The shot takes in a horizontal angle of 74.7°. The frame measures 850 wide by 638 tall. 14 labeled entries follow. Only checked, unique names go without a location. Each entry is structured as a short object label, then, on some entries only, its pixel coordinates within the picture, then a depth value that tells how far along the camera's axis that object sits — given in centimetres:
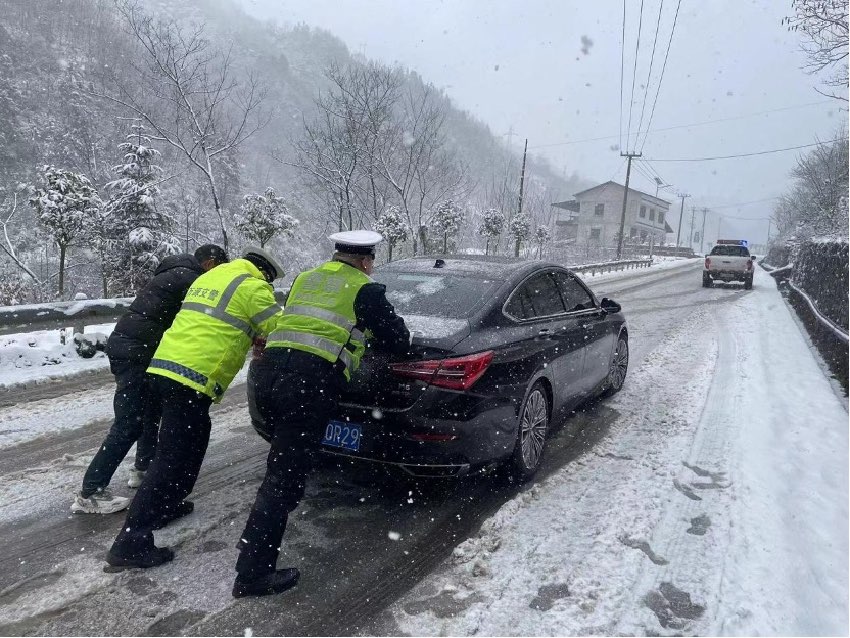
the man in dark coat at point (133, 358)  352
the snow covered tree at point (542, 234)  3594
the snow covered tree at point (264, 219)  1886
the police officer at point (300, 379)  277
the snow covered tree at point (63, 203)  1338
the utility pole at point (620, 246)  4124
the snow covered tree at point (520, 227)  2953
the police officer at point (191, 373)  296
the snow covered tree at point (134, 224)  1505
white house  7262
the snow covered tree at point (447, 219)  2592
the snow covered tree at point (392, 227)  2243
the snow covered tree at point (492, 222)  2814
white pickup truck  2266
